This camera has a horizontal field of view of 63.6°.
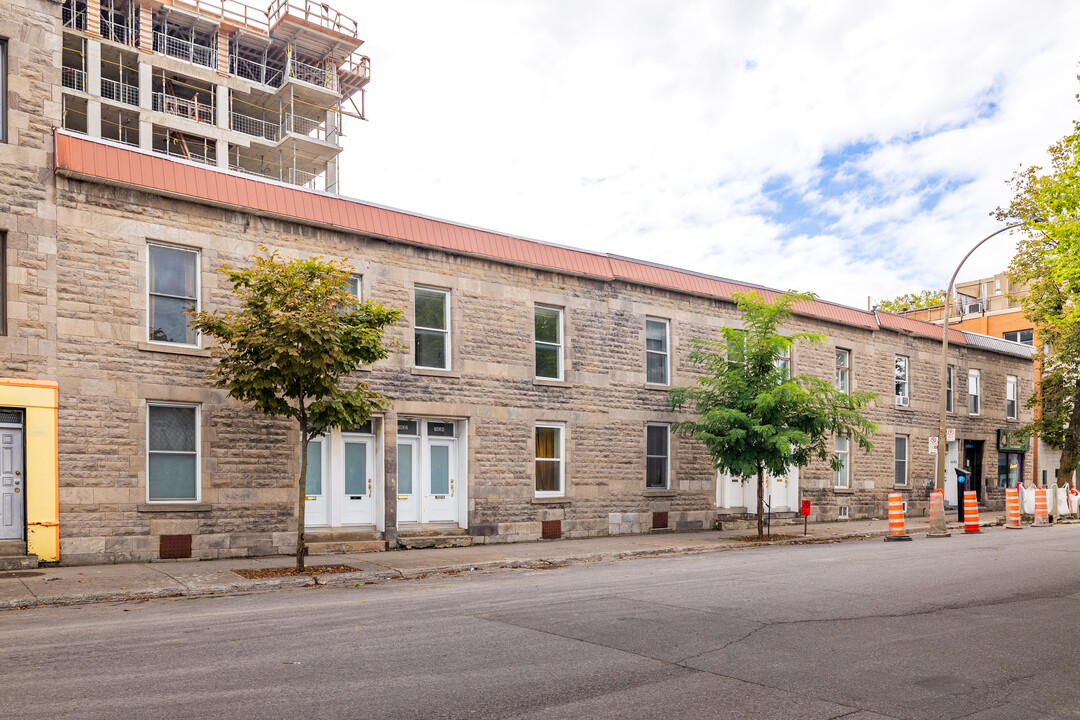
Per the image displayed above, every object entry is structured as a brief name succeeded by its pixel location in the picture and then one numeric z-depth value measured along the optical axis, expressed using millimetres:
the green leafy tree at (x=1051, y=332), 31875
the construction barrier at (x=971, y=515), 24055
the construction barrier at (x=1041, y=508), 27578
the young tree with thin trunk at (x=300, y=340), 13797
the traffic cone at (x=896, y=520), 21562
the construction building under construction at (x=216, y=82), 49531
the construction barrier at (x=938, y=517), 22172
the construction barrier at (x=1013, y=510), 26547
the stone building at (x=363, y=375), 14734
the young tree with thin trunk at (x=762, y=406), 20281
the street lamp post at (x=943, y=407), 24750
